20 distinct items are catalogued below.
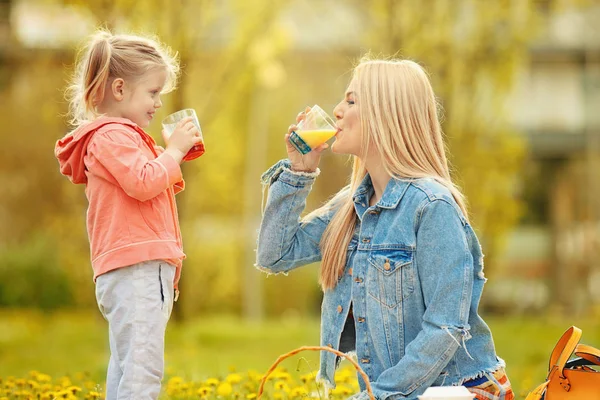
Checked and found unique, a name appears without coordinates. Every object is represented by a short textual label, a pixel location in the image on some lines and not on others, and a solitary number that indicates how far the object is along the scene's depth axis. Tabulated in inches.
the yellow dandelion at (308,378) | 312.6
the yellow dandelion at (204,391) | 301.7
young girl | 252.7
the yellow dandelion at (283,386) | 305.4
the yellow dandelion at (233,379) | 318.0
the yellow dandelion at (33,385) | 313.5
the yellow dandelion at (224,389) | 307.7
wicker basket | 222.9
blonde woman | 245.9
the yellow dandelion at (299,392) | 299.3
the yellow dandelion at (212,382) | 309.4
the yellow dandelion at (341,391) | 313.6
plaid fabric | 253.6
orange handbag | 241.6
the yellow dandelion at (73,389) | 293.4
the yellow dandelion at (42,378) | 329.4
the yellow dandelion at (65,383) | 330.3
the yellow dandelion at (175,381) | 325.4
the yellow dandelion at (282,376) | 316.5
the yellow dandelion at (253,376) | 331.9
